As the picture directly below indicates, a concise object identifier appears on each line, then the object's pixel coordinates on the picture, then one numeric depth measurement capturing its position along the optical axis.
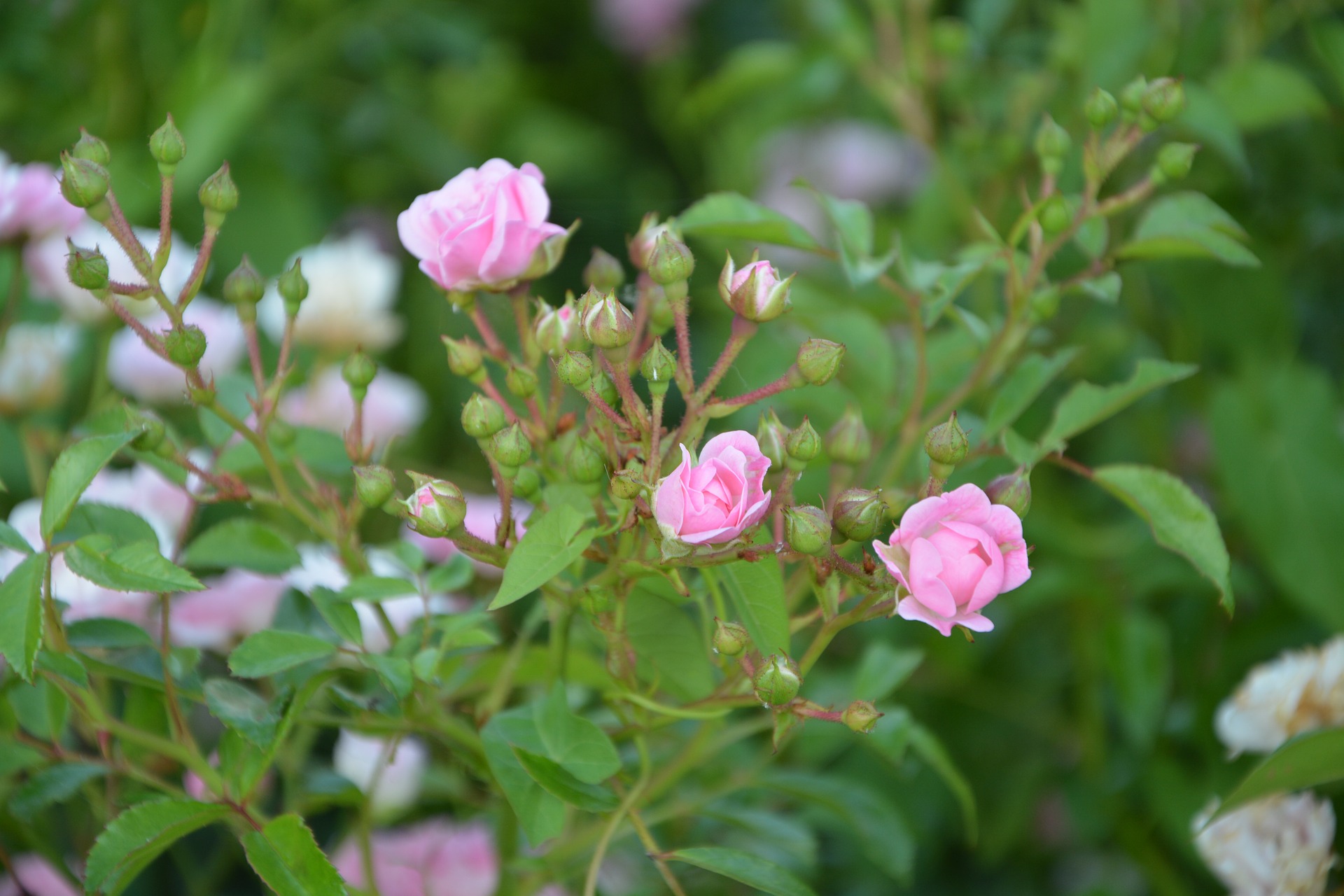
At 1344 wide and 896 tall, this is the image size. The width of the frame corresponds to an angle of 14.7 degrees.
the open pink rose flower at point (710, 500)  1.13
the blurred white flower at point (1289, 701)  1.26
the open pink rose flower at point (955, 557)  1.13
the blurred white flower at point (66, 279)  1.31
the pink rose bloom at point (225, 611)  1.27
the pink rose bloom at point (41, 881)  1.26
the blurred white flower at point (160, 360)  1.38
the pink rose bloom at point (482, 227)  1.17
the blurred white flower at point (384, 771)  1.31
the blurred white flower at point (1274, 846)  1.23
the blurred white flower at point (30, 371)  1.33
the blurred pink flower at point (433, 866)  1.30
